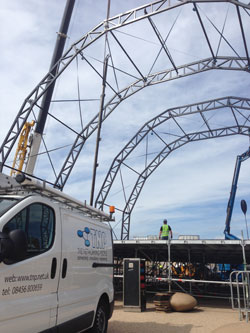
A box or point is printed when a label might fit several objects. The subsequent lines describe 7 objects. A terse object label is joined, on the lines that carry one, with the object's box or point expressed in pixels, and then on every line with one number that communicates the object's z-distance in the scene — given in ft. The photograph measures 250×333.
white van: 12.49
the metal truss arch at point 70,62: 43.05
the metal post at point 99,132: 45.06
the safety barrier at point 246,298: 31.24
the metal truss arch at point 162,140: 71.26
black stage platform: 43.25
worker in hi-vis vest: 54.13
